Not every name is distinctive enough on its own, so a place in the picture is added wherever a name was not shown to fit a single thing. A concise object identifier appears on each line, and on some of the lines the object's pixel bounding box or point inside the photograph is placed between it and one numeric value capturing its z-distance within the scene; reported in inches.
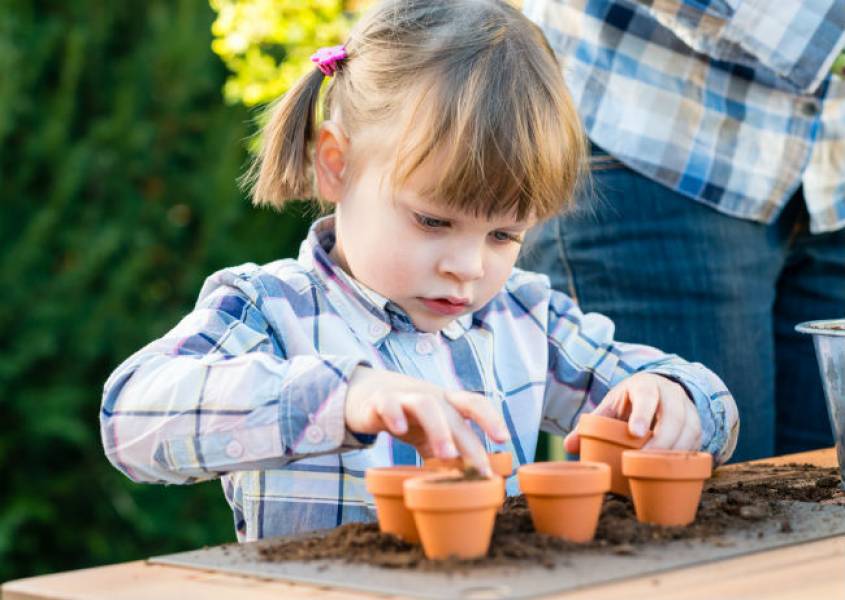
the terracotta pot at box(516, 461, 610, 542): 60.1
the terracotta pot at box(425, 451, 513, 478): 62.7
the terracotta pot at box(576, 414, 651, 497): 67.0
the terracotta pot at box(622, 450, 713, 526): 62.3
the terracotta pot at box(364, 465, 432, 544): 59.9
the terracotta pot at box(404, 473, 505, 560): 57.8
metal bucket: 66.8
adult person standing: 80.1
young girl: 64.8
